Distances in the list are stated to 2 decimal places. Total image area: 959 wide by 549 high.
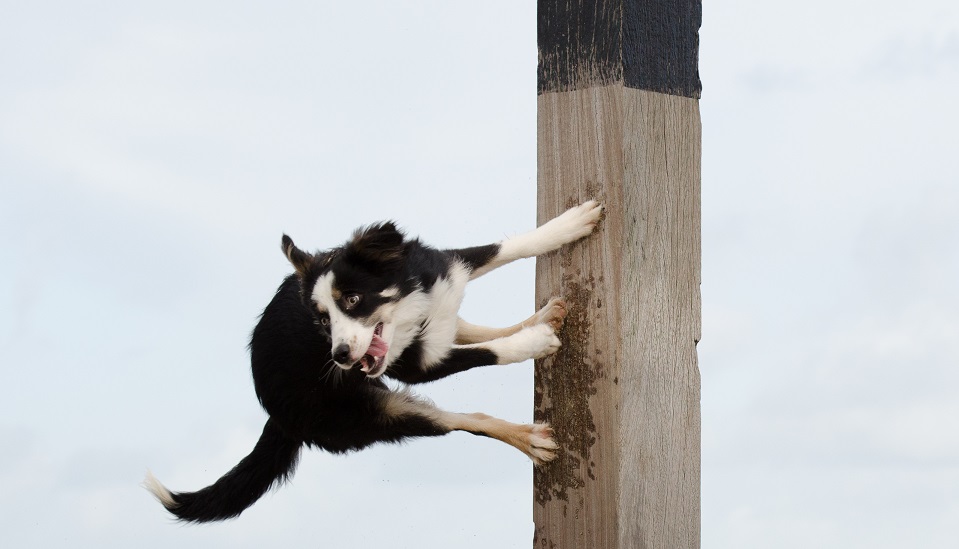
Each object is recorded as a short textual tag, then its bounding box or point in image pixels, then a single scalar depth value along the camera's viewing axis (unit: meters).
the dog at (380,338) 4.20
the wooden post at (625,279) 3.96
